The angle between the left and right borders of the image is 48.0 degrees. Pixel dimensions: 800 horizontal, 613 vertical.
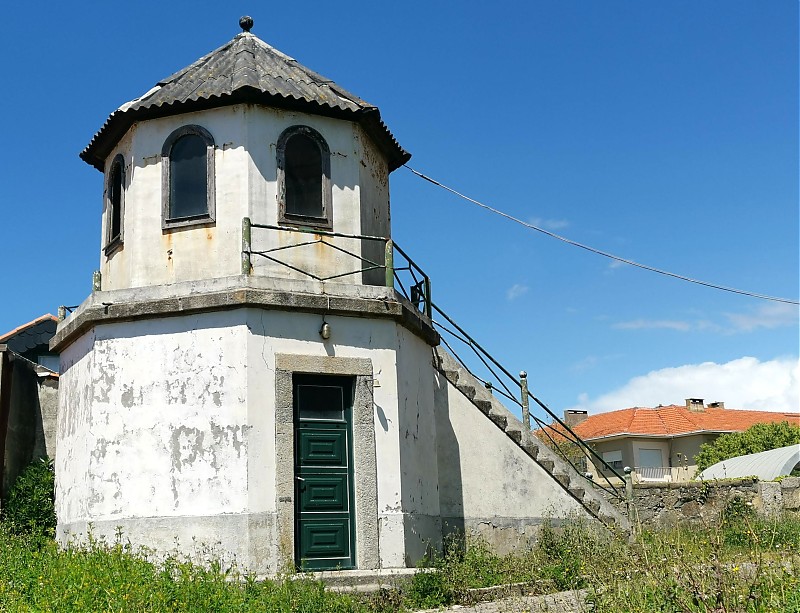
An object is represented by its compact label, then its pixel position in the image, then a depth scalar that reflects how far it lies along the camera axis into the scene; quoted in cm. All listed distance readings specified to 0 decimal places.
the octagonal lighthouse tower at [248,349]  1143
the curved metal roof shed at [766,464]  2644
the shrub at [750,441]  3972
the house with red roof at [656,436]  4644
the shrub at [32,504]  1325
